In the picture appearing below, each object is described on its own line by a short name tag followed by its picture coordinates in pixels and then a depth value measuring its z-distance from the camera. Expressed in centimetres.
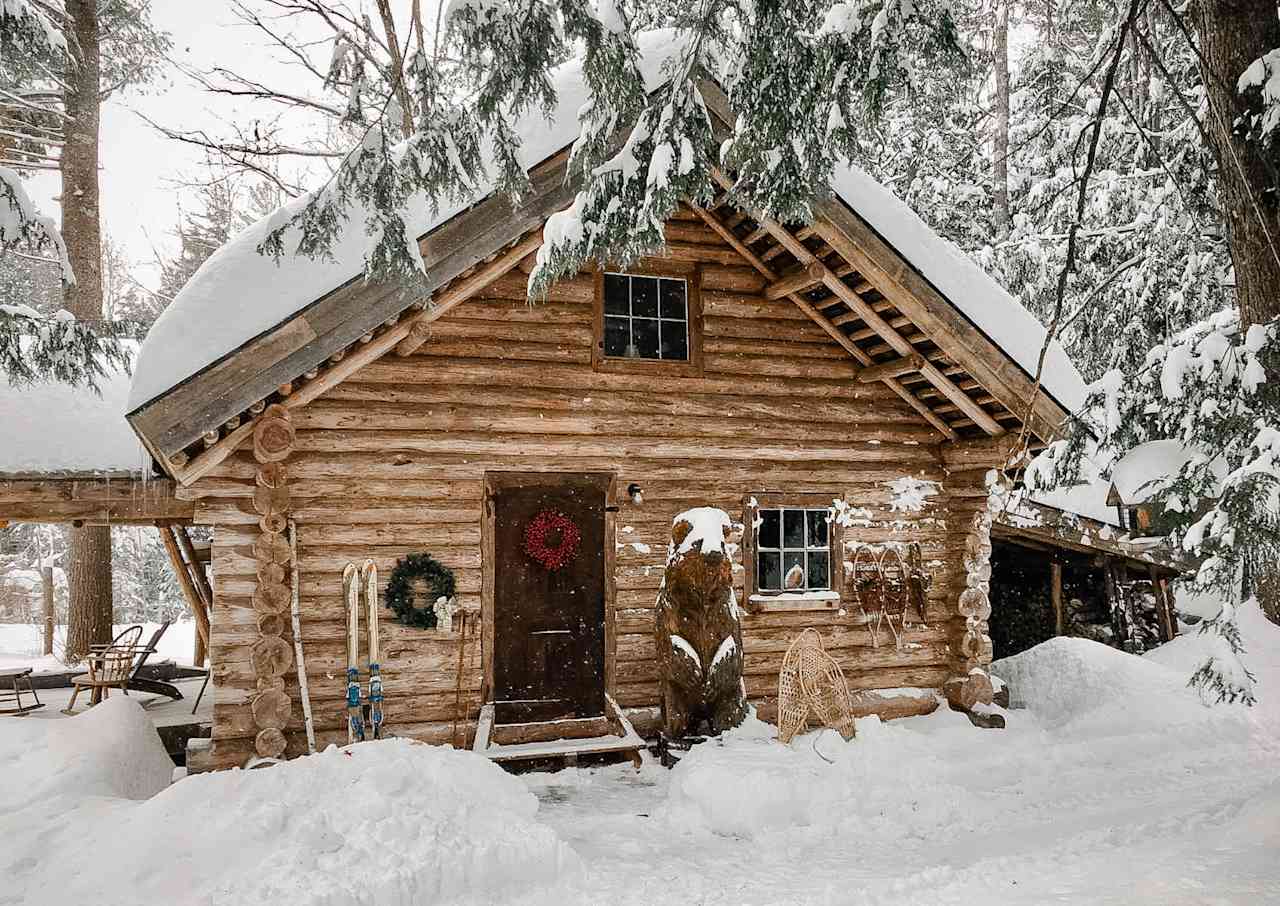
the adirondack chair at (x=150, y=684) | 1059
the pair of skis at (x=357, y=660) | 687
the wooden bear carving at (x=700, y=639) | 741
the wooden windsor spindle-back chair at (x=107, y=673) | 950
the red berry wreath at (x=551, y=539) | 798
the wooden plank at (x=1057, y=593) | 1273
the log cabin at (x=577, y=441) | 670
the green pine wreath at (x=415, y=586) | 736
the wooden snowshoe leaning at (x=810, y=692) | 742
